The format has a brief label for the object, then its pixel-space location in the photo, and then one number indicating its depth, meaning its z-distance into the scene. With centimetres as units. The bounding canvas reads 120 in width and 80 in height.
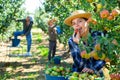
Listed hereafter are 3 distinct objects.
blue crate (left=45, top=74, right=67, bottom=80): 249
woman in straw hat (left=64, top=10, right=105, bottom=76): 229
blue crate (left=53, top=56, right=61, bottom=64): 634
